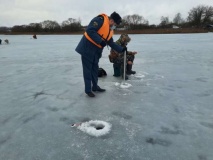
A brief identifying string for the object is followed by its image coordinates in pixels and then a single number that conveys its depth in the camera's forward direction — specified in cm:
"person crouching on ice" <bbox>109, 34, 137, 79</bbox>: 416
